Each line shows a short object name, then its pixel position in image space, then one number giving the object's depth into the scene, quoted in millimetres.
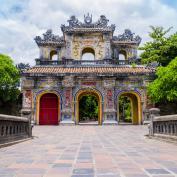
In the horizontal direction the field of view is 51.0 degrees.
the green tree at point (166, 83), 12546
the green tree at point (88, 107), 27908
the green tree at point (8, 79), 15873
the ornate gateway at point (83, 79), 16051
